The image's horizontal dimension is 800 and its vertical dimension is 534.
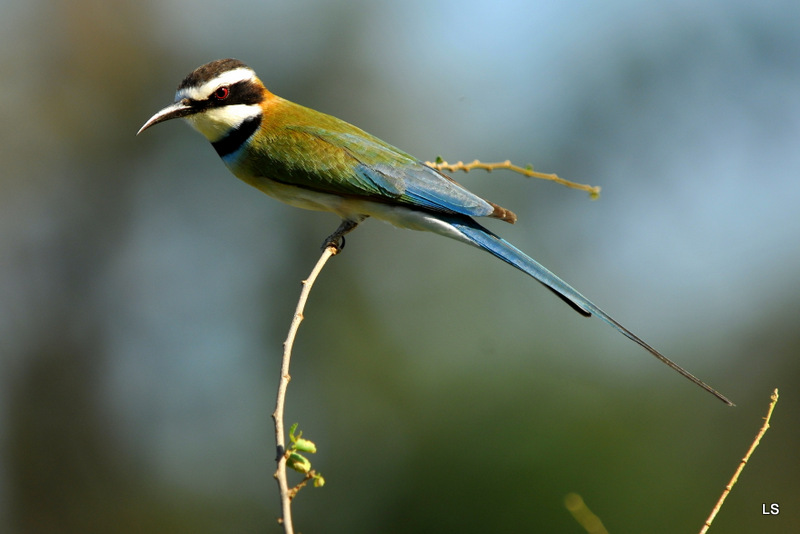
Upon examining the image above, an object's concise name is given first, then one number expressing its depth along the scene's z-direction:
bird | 6.67
